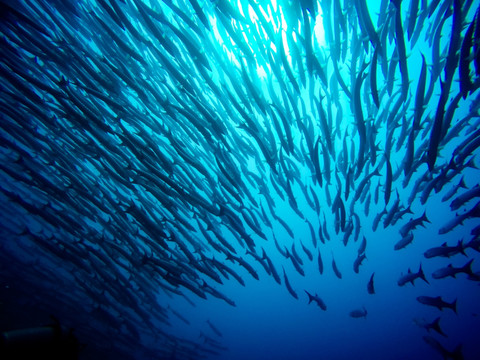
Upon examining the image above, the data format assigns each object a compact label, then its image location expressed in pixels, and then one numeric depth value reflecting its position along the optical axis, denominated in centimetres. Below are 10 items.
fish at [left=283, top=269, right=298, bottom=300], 720
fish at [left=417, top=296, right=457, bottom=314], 699
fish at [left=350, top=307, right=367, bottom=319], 1035
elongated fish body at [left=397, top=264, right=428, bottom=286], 667
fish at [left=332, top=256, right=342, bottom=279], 794
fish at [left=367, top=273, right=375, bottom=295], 679
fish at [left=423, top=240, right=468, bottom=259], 608
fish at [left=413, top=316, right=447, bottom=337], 735
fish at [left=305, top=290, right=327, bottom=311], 746
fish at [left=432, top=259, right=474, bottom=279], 670
